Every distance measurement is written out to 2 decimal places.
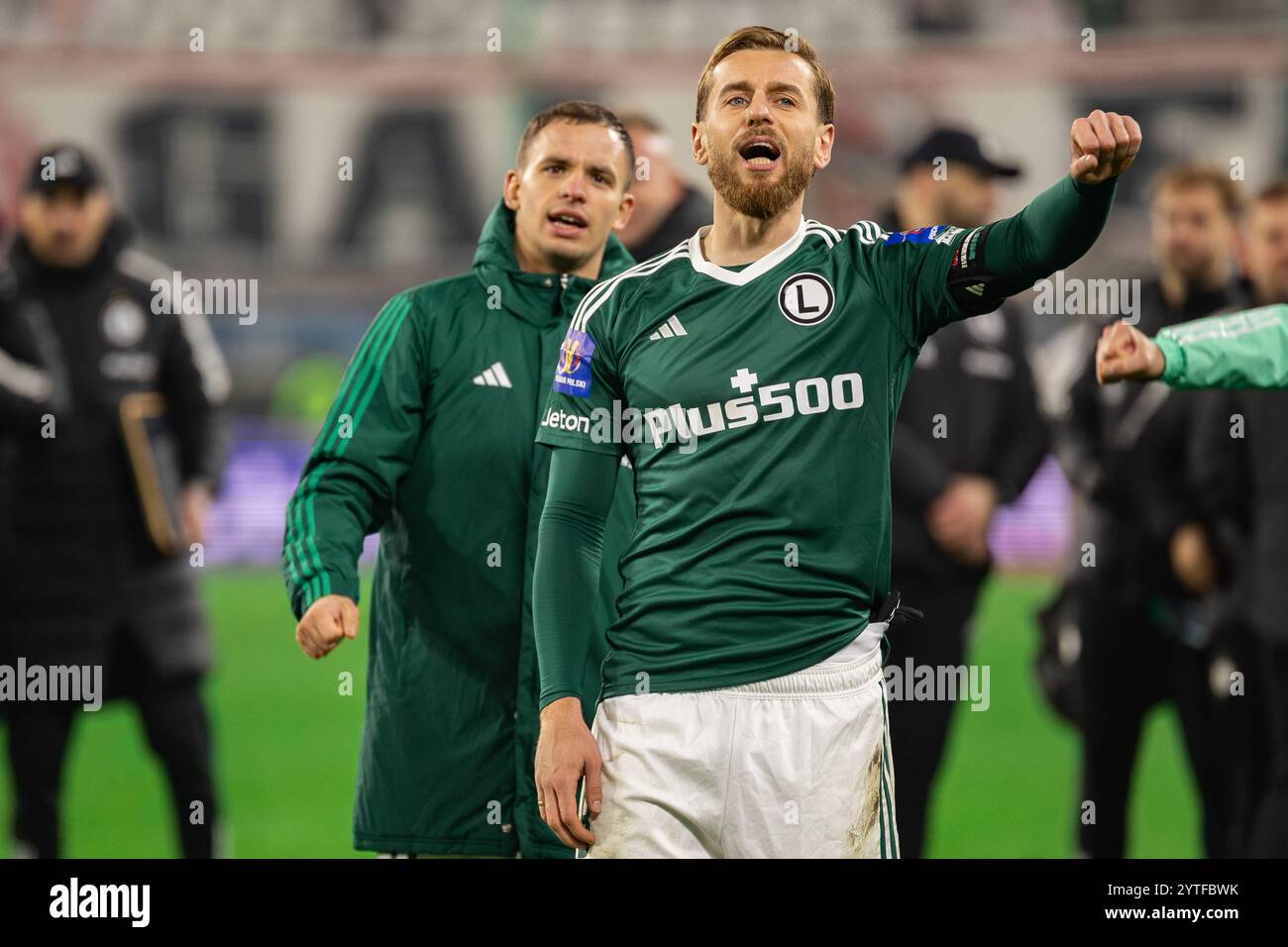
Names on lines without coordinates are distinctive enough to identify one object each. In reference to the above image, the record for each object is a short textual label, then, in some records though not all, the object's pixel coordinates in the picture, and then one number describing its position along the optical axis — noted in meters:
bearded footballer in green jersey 5.17
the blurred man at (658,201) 9.24
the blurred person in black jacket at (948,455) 10.24
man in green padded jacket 6.52
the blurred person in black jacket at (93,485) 10.84
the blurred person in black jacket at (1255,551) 9.13
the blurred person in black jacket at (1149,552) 10.69
